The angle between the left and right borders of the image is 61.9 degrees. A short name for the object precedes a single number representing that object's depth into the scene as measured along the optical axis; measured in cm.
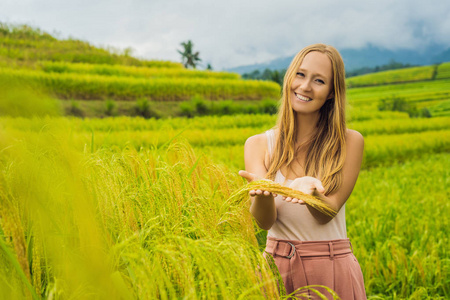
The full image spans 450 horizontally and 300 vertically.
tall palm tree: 3702
